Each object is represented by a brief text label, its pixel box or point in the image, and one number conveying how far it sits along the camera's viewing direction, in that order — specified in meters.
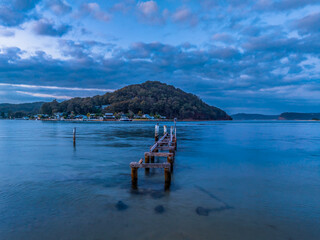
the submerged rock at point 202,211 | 7.48
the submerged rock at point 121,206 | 7.87
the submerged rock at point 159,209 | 7.65
